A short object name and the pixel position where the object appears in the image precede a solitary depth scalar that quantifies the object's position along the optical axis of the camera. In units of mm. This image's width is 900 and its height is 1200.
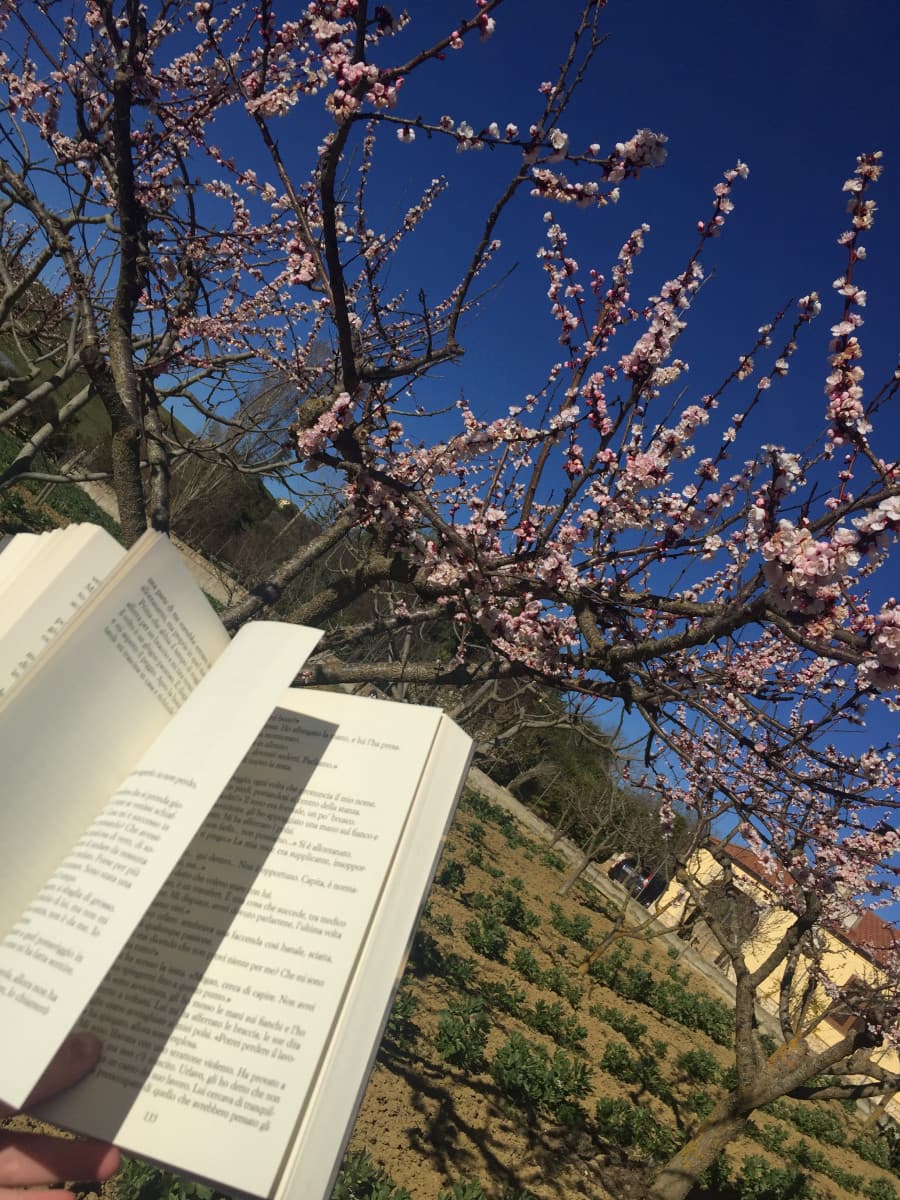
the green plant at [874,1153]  11172
